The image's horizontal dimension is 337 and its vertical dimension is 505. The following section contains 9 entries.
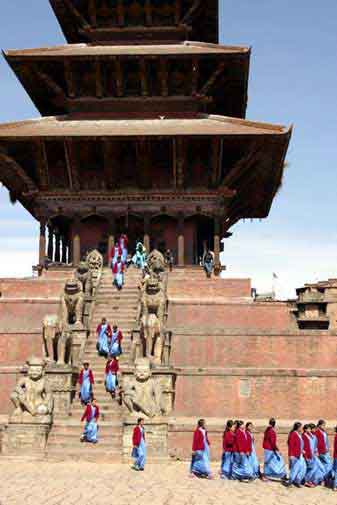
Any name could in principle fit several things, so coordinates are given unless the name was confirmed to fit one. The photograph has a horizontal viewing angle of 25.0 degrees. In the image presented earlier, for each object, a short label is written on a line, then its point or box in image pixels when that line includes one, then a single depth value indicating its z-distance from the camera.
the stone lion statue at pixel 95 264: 23.48
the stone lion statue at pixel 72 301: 19.84
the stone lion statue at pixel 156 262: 23.17
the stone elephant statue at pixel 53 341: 17.88
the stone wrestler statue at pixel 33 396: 15.95
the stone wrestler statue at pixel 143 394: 15.60
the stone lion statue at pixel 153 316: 18.02
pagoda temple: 27.05
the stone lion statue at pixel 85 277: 21.97
